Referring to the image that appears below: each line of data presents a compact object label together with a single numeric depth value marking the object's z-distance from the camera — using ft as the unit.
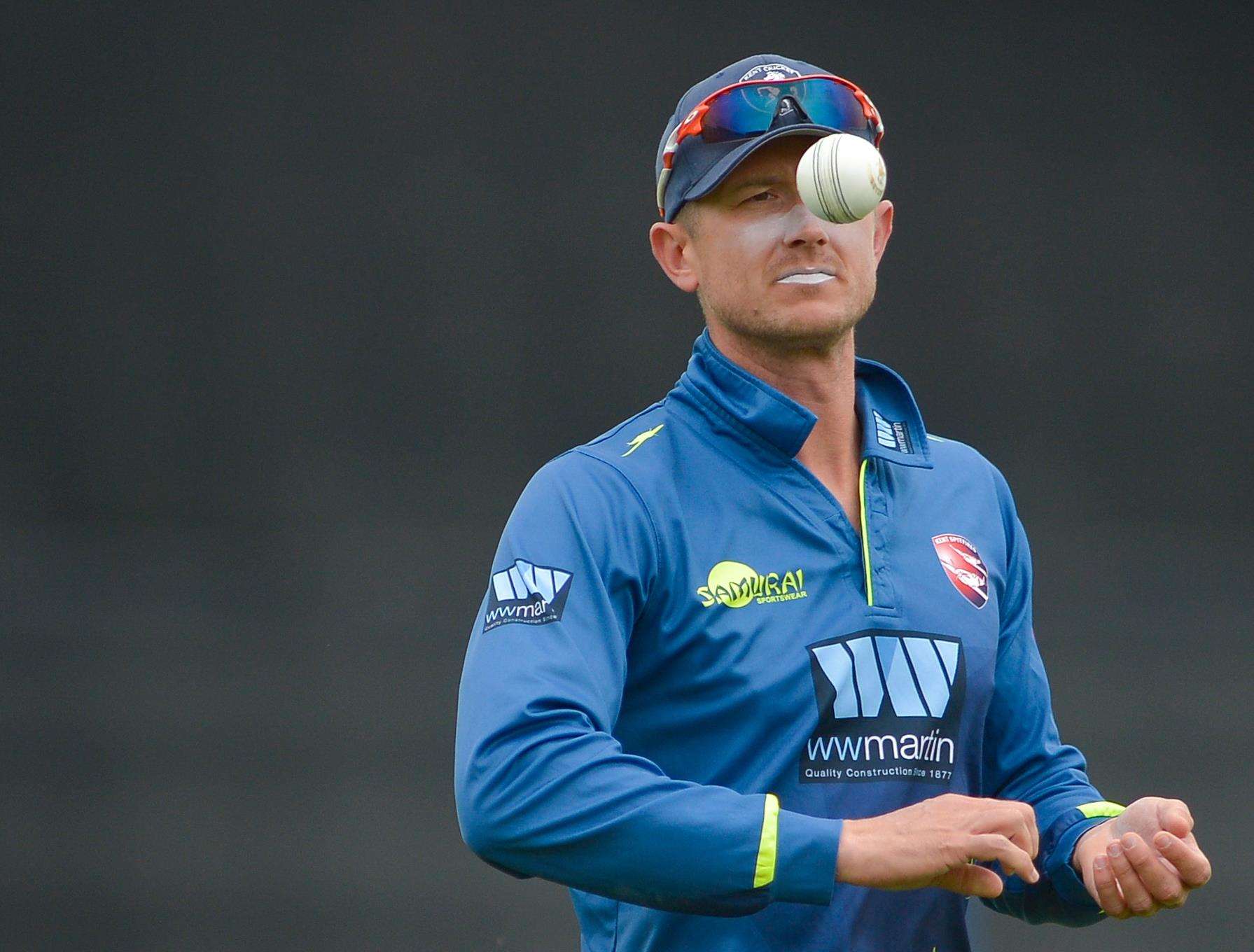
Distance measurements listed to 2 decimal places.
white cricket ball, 53.94
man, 53.30
